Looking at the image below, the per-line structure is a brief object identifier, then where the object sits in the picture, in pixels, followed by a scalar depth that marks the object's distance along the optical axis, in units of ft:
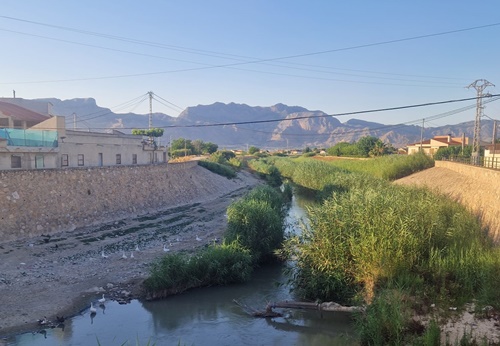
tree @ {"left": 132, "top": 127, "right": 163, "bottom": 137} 226.62
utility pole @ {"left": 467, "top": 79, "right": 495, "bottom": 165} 139.23
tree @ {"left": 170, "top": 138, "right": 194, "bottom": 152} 310.65
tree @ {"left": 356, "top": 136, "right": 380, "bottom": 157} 274.77
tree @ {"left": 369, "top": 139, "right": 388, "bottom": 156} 264.19
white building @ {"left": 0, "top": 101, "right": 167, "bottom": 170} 102.42
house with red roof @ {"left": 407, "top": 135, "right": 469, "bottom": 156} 270.61
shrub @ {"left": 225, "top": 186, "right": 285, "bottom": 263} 71.31
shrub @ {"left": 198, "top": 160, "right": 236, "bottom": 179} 203.26
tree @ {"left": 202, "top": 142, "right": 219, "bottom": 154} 308.81
